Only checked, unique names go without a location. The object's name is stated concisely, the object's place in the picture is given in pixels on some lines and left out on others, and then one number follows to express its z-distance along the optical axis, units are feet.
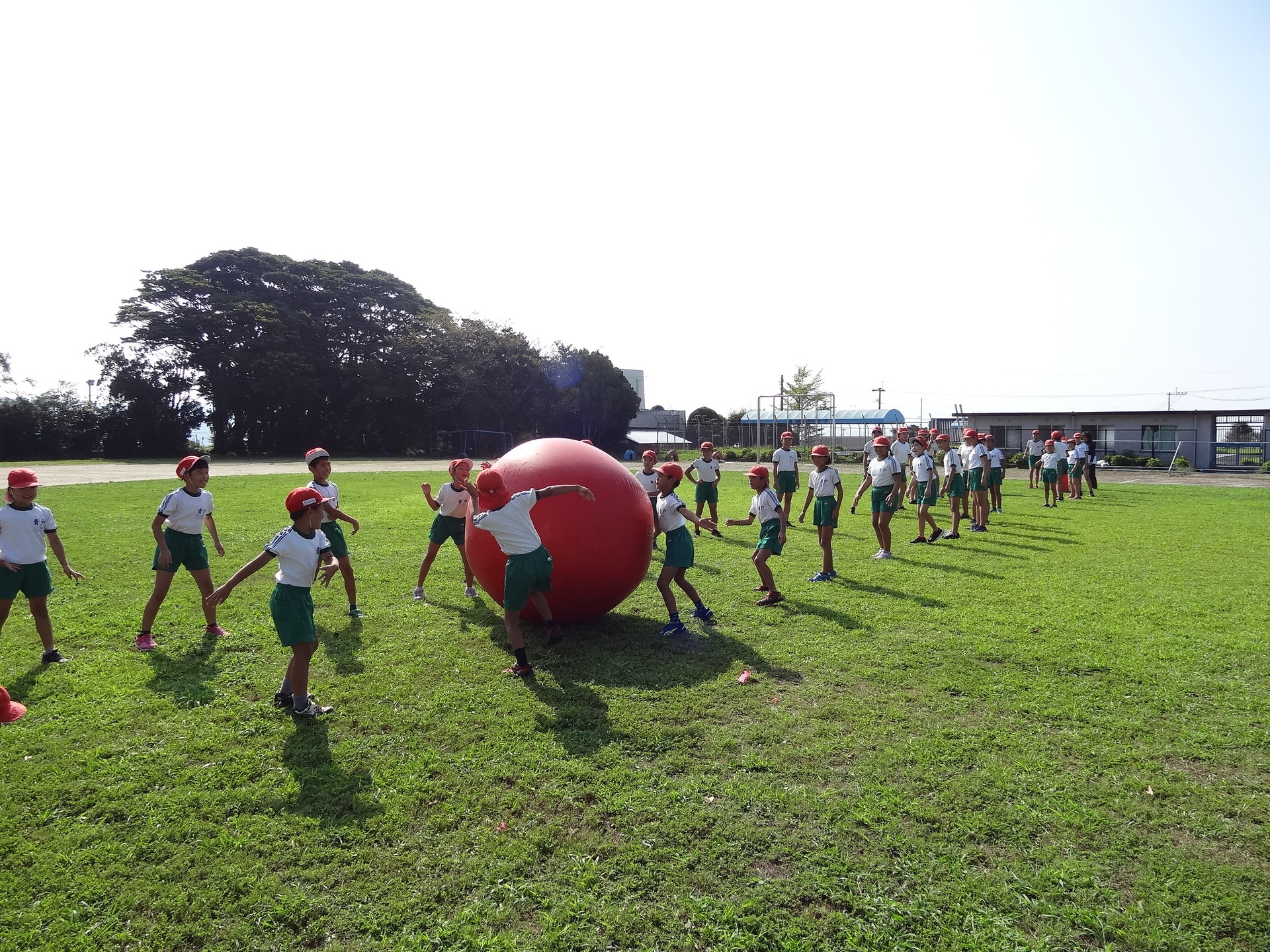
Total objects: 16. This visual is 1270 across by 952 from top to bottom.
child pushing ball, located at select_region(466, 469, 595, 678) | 22.39
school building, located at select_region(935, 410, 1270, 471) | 127.95
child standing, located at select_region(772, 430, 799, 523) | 47.52
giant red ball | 24.27
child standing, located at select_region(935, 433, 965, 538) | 48.44
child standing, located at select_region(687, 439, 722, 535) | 47.19
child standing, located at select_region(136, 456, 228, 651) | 24.43
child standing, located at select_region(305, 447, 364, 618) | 26.96
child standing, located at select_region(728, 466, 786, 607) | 29.53
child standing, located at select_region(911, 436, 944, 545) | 44.49
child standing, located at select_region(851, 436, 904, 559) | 39.24
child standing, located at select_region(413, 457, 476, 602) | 31.35
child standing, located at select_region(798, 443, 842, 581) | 34.42
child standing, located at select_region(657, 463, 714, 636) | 26.94
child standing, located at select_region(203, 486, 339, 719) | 18.63
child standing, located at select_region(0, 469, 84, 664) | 22.34
